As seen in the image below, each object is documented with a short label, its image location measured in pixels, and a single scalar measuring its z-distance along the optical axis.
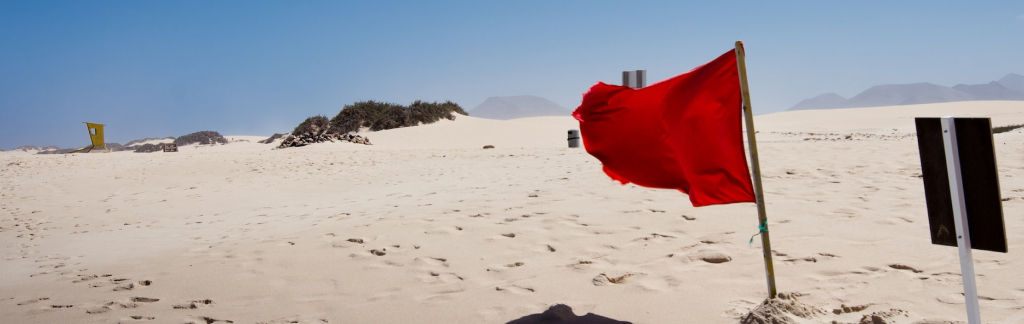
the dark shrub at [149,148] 34.44
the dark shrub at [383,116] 30.56
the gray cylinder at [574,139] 17.28
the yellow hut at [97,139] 26.64
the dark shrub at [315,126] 31.00
